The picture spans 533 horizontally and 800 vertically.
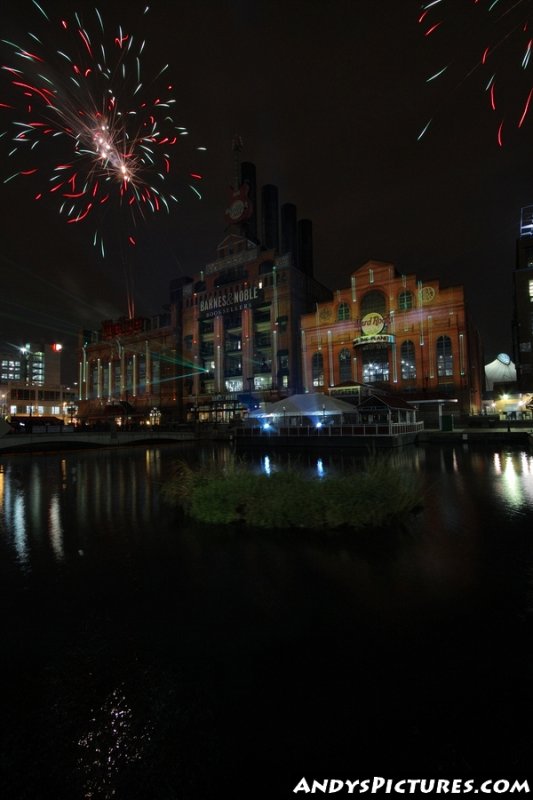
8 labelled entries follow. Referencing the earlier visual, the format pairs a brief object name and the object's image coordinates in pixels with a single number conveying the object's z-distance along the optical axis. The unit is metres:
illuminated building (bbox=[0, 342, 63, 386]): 146.00
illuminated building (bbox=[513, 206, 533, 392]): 58.31
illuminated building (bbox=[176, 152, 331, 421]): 64.06
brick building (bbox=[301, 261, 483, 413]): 50.19
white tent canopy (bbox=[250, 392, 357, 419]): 32.88
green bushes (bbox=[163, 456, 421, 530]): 8.85
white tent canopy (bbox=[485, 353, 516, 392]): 90.75
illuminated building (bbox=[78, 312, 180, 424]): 79.44
